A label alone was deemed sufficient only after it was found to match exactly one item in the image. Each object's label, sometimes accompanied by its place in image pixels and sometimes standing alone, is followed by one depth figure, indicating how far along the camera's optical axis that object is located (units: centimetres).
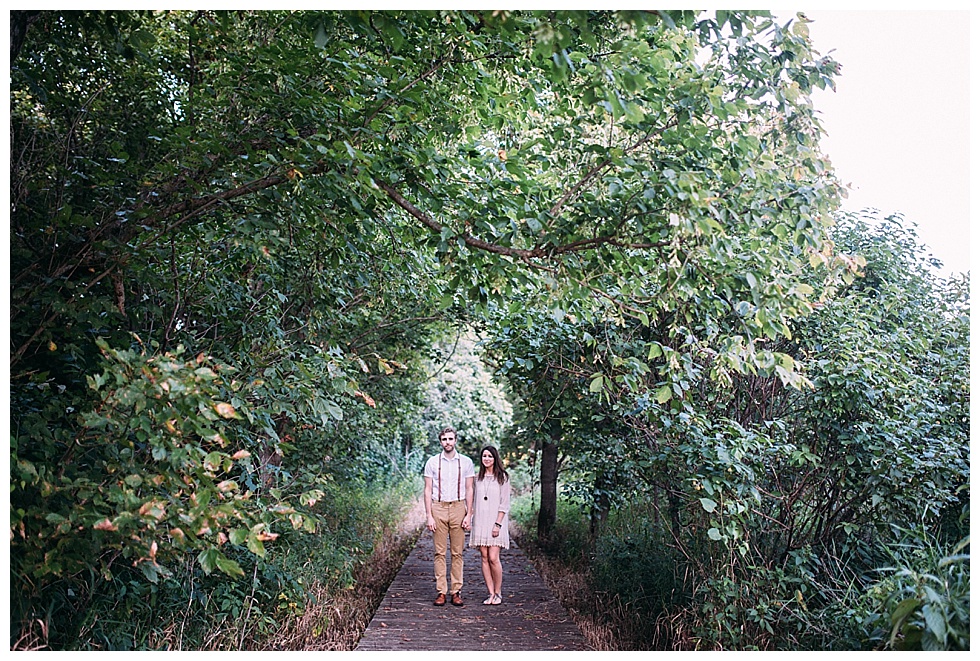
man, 664
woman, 648
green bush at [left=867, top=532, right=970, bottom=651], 299
